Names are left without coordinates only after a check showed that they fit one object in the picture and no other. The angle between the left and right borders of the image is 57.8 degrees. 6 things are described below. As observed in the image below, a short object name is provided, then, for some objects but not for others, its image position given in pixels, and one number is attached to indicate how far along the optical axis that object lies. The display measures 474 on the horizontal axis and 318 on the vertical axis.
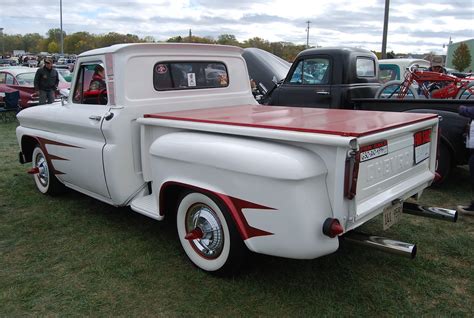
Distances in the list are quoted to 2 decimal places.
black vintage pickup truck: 6.93
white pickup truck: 2.55
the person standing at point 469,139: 4.46
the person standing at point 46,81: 11.20
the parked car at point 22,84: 12.06
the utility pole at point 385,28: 16.55
